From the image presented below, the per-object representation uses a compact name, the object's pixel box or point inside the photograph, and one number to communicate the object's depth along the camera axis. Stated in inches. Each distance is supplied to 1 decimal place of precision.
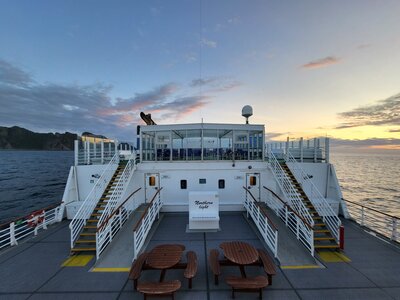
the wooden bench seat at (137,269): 225.6
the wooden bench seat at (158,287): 198.7
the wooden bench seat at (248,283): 206.7
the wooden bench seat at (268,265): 230.8
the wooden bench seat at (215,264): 235.1
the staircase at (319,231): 322.0
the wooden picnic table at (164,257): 232.8
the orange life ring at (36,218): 378.8
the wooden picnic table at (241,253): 233.5
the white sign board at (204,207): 386.0
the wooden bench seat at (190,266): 226.2
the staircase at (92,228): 317.1
